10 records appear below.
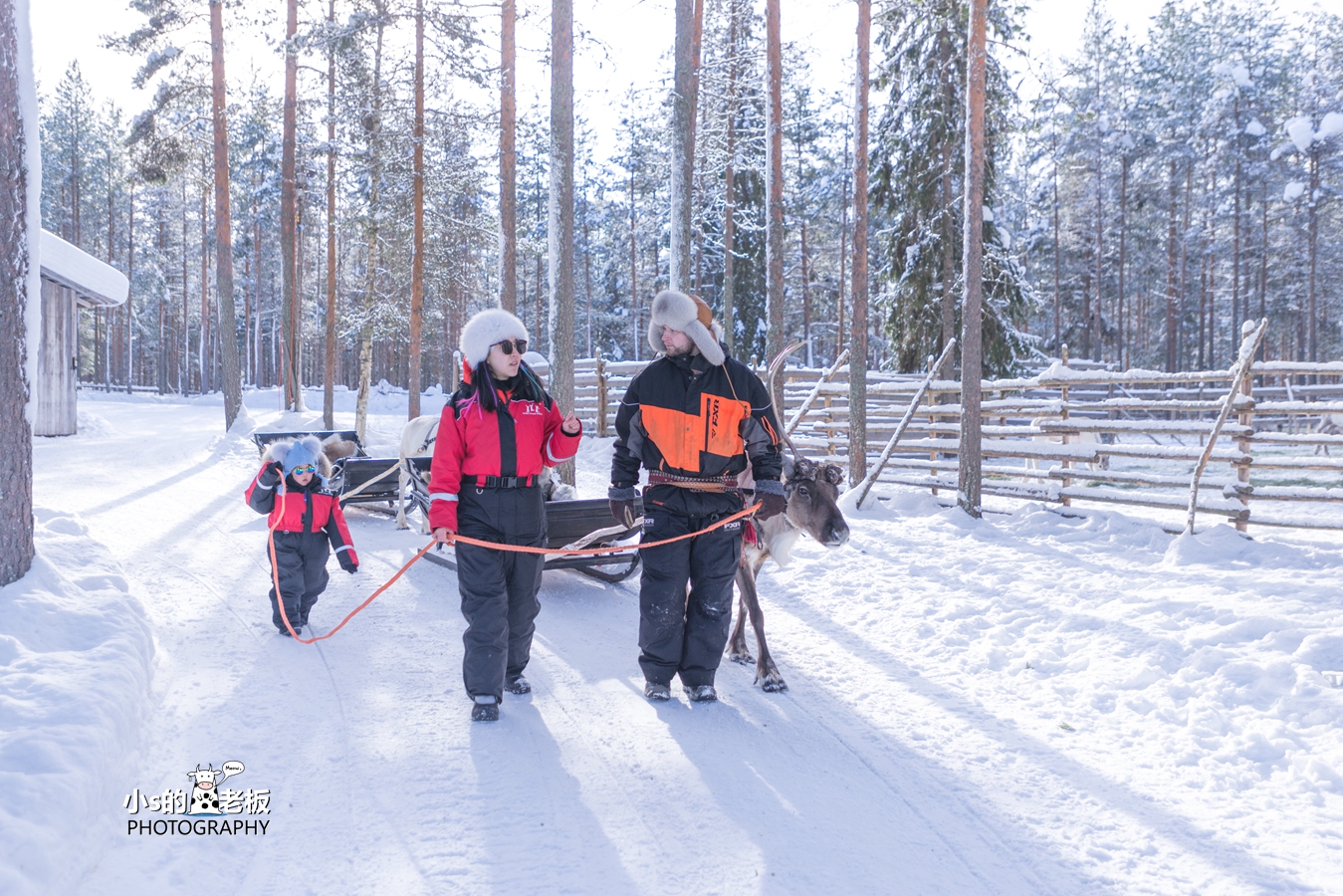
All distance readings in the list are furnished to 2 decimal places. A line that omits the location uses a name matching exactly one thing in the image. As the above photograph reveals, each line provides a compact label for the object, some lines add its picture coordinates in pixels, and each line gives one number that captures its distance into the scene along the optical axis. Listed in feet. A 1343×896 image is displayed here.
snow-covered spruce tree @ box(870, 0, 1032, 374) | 57.47
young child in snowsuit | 18.83
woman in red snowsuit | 13.71
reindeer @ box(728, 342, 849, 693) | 16.06
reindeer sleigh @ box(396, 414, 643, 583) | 21.31
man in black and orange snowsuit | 14.52
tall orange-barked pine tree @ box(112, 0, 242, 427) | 60.80
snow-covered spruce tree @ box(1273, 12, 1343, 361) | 102.63
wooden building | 57.21
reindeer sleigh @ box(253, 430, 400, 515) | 31.12
